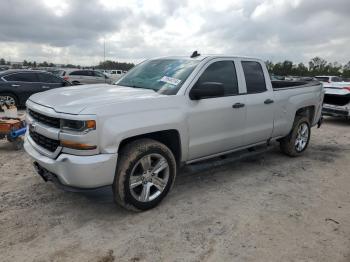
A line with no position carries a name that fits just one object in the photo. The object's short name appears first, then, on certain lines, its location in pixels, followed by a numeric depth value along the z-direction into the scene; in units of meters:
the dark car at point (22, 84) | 11.32
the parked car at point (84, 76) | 21.00
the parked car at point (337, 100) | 9.98
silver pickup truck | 3.32
